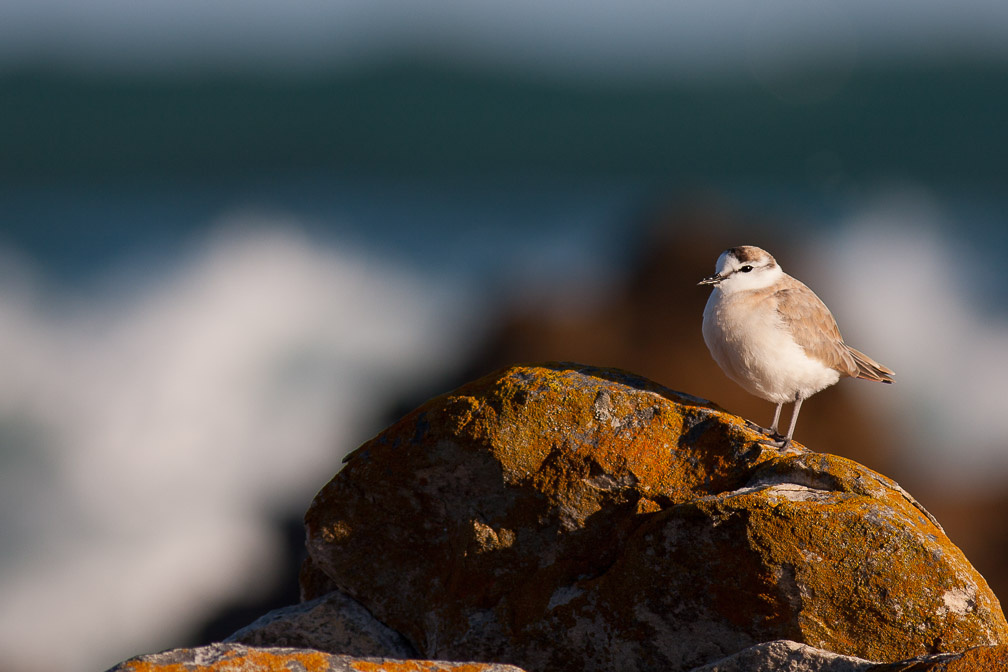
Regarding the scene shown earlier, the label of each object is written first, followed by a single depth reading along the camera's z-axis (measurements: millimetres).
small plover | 17906
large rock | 12914
